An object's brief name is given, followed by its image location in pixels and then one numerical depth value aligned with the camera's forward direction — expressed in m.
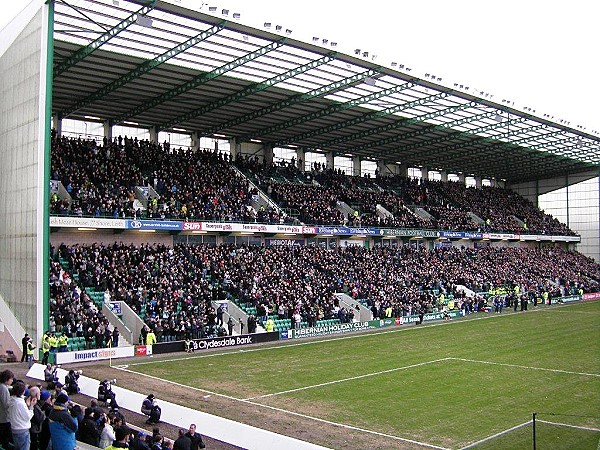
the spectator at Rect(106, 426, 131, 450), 9.48
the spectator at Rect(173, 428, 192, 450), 11.62
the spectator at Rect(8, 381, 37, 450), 8.70
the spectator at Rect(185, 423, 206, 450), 12.30
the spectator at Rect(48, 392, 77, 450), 9.27
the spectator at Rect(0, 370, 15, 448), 8.82
